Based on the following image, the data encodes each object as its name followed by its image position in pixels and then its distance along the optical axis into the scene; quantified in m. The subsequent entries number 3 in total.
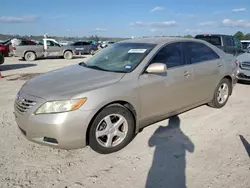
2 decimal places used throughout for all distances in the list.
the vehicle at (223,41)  10.98
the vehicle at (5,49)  16.30
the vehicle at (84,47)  23.67
